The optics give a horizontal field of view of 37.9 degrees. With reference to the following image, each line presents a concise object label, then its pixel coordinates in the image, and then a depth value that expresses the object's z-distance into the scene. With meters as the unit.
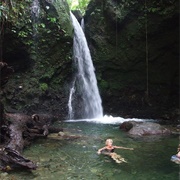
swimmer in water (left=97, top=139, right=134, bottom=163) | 6.17
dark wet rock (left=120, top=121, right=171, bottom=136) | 8.63
